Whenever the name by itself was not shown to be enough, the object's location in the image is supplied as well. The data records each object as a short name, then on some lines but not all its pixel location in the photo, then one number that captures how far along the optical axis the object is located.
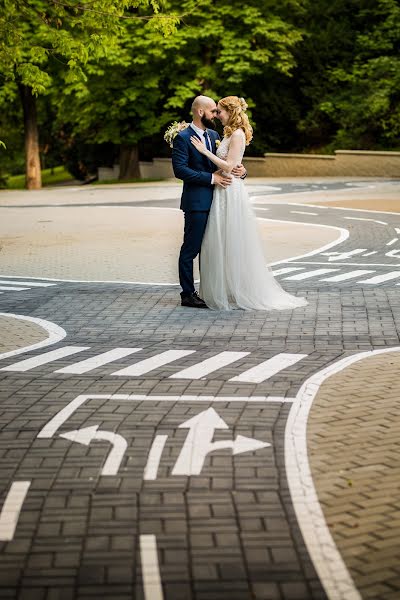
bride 12.66
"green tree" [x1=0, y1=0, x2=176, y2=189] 13.40
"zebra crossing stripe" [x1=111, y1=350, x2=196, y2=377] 9.34
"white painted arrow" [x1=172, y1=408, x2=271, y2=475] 6.66
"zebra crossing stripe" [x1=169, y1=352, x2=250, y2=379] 9.20
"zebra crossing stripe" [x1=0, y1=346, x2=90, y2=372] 9.61
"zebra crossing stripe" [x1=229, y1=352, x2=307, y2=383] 9.05
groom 12.48
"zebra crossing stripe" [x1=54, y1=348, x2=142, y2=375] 9.46
